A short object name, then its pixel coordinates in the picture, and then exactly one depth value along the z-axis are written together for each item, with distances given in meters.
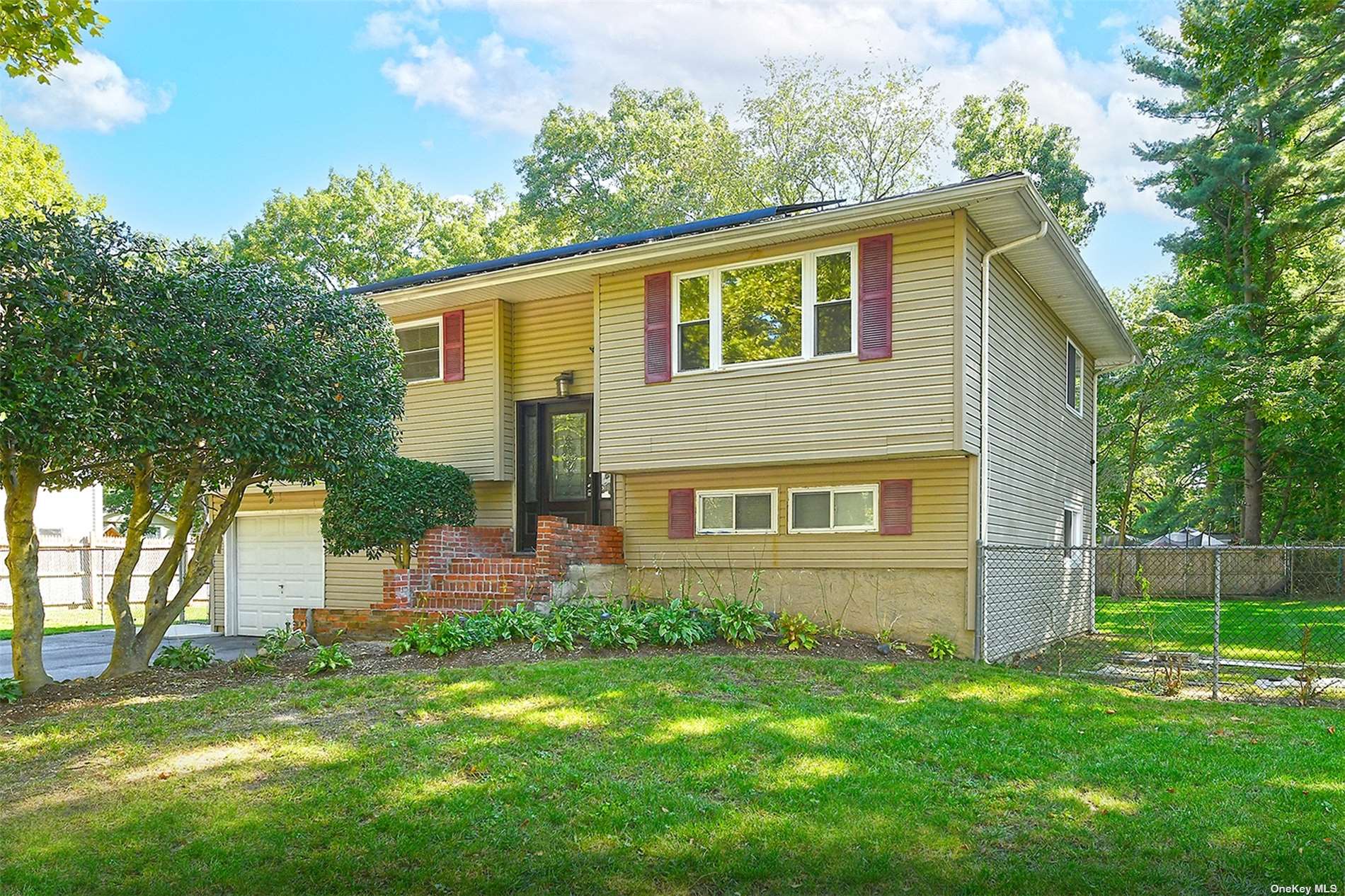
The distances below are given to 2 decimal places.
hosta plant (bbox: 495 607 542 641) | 8.76
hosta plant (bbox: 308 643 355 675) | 7.75
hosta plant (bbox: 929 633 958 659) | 9.19
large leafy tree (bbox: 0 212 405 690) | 6.29
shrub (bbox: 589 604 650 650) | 8.45
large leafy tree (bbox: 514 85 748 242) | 30.73
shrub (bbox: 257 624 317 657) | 8.58
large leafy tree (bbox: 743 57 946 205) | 26.88
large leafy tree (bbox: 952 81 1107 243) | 24.78
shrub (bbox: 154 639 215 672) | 8.08
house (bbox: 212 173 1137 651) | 9.45
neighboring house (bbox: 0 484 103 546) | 26.39
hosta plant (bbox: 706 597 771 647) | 8.95
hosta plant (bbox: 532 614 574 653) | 8.39
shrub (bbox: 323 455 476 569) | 10.56
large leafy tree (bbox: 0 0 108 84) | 6.47
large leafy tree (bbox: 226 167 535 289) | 29.69
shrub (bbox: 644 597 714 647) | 8.61
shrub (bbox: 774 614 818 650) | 8.93
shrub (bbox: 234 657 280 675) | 7.85
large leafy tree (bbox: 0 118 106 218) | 24.61
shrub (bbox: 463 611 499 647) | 8.55
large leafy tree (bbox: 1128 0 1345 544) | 18.77
